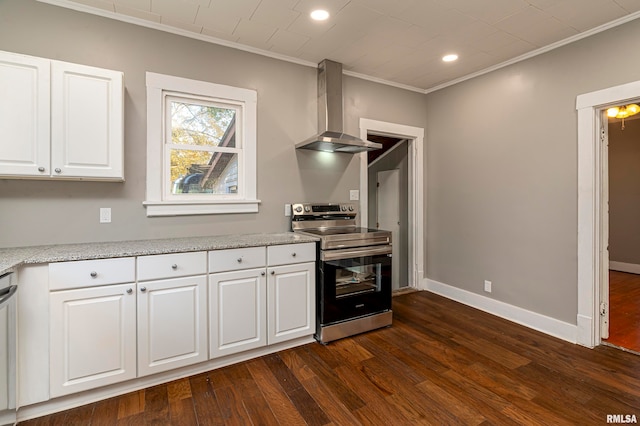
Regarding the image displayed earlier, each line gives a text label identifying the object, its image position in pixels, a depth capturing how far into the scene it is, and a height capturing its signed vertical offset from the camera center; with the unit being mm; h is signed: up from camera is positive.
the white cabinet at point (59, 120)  1989 +644
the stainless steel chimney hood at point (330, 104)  3268 +1163
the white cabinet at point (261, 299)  2375 -698
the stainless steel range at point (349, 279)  2770 -613
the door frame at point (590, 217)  2662 -43
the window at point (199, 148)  2643 +610
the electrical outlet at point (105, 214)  2453 +1
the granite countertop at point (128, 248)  1879 -237
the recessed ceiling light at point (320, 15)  2406 +1564
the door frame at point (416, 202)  4191 +147
